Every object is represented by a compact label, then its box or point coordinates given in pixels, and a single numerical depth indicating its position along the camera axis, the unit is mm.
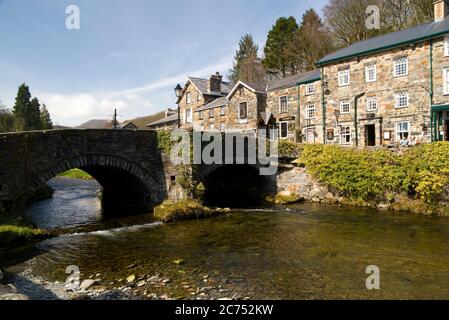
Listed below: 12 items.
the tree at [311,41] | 47891
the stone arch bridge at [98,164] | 15453
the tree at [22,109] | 58006
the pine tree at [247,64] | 61203
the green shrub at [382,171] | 18938
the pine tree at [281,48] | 55031
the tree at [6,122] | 58081
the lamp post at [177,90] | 28262
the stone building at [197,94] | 45653
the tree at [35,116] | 59688
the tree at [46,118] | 69750
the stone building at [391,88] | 25797
